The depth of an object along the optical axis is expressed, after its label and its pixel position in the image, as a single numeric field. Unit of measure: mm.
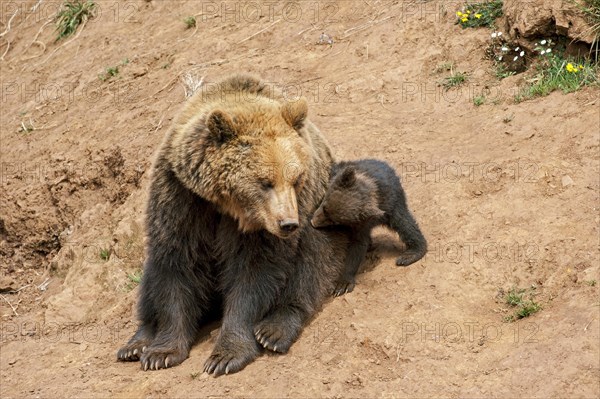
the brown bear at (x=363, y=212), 13453
